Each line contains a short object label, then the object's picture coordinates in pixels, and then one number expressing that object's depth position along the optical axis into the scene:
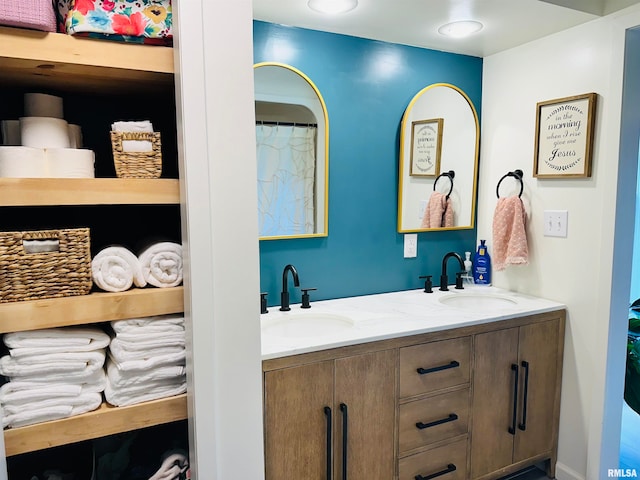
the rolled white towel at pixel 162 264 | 1.19
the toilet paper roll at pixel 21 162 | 1.06
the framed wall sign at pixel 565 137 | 1.96
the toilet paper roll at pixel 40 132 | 1.14
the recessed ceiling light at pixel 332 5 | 1.75
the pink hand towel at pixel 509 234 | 2.22
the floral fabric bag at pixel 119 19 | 1.03
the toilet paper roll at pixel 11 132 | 1.25
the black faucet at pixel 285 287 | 1.92
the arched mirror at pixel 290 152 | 1.94
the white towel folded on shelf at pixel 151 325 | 1.16
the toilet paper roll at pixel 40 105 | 1.17
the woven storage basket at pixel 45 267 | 1.05
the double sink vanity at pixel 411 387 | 1.53
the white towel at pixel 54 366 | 1.08
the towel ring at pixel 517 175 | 2.29
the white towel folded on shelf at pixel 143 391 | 1.16
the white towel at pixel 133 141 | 1.16
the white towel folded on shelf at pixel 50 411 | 1.07
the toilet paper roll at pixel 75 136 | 1.25
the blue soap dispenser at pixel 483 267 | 2.48
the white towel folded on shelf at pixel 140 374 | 1.16
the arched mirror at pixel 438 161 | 2.29
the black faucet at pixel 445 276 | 2.38
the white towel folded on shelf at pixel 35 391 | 1.07
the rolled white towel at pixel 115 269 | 1.15
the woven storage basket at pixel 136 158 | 1.16
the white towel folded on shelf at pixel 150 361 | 1.15
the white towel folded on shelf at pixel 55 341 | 1.07
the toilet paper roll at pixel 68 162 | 1.11
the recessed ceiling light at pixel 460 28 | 1.99
